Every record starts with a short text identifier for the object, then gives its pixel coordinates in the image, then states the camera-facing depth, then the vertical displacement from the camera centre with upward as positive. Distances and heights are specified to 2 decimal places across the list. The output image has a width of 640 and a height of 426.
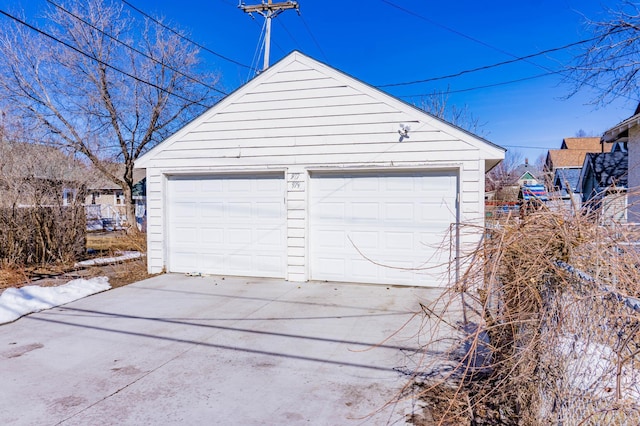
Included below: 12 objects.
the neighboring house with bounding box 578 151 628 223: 11.26 +0.84
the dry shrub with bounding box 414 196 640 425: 1.67 -0.62
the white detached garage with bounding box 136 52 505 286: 6.91 +0.31
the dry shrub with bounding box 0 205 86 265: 8.42 -0.75
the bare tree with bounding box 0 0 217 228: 13.62 +4.25
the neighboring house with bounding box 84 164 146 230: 16.47 -0.43
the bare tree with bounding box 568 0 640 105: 7.95 +3.10
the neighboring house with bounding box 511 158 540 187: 29.44 +2.58
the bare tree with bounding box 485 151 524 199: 25.80 +2.44
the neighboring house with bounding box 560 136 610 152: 29.02 +4.11
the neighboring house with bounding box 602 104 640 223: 9.22 +1.54
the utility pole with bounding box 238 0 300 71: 13.34 +6.30
